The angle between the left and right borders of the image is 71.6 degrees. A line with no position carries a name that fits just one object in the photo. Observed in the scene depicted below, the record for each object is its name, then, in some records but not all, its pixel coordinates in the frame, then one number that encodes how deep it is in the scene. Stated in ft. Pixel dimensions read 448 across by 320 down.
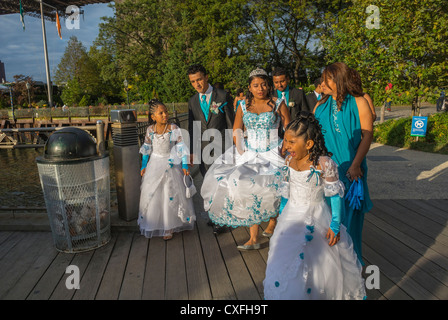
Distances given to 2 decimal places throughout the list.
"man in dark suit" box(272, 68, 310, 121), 16.78
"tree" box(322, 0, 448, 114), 35.19
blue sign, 35.13
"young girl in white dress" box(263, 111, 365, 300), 7.89
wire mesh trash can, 11.82
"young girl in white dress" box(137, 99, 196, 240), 13.44
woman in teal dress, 9.43
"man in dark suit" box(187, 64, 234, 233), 14.44
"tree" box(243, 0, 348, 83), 95.50
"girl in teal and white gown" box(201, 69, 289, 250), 11.64
